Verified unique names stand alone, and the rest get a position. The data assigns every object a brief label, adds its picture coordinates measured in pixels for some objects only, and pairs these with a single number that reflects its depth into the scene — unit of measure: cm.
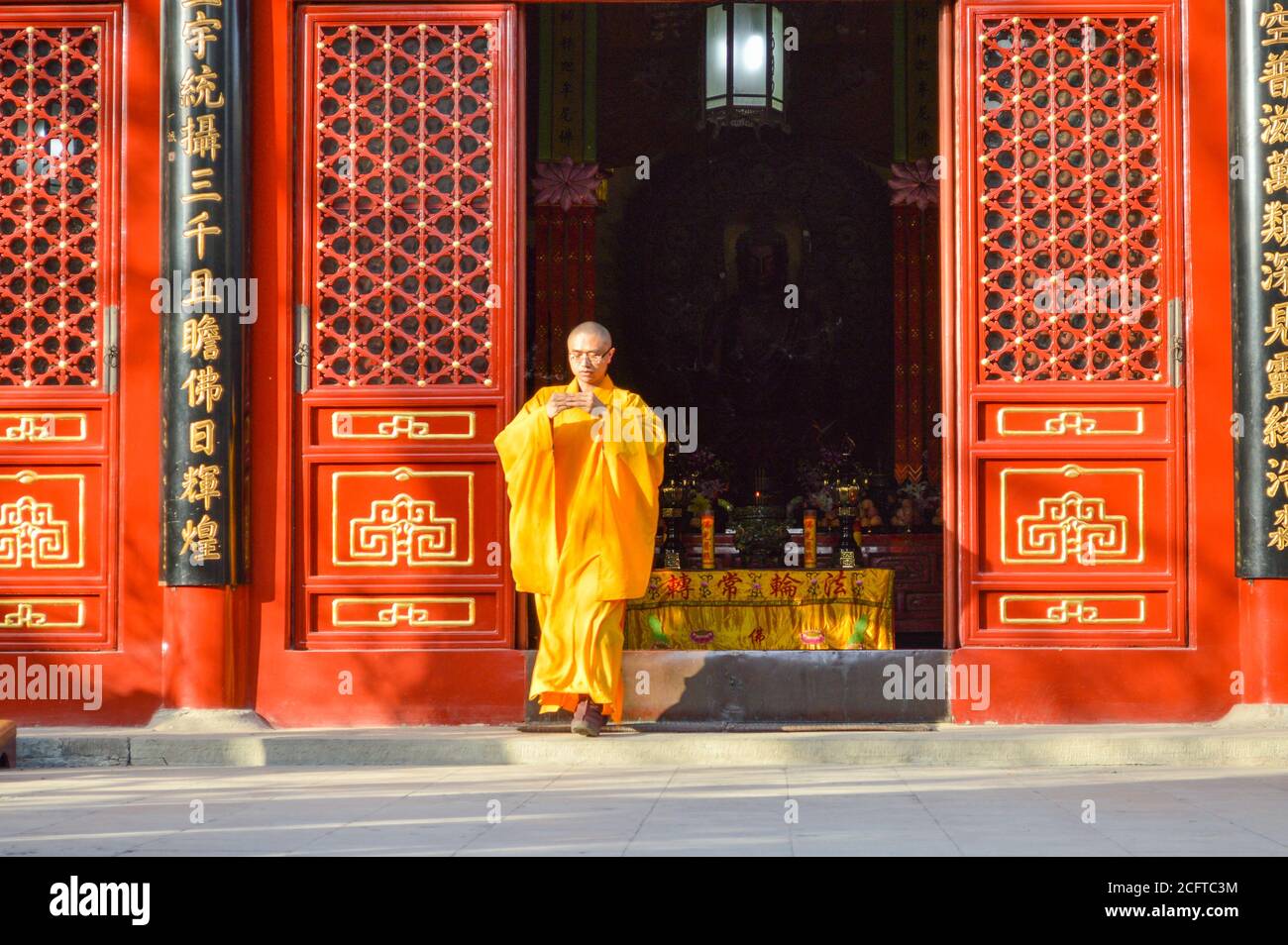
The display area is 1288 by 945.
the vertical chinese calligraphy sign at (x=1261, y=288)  802
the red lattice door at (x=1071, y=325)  831
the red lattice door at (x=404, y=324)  845
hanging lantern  981
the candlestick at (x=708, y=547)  992
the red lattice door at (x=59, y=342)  849
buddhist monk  798
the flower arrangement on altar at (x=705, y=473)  1202
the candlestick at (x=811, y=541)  1016
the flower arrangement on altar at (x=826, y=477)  1156
